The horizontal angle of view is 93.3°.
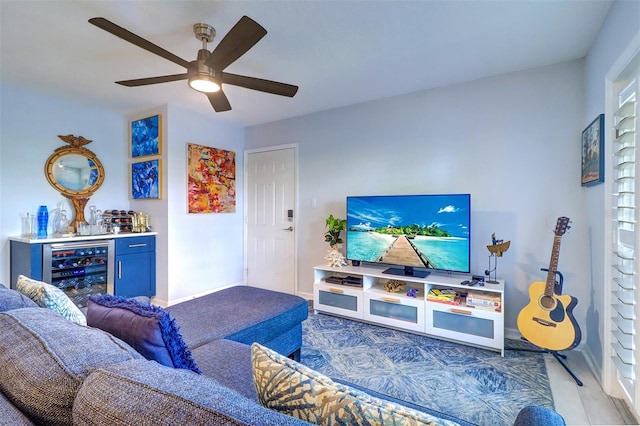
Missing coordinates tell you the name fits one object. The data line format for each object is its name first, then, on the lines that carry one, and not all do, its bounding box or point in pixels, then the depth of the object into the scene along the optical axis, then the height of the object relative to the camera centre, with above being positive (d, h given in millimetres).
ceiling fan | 1568 +916
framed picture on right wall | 1931 +398
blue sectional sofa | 504 -336
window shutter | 1509 -174
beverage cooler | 2879 -577
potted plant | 3260 -295
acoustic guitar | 2039 -740
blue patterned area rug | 1773 -1123
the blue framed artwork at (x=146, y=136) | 3496 +892
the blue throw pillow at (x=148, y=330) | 951 -395
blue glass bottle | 3078 -96
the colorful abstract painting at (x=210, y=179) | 3680 +404
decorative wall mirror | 3324 +438
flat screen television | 2633 -204
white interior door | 3955 -116
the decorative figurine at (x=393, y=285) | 2916 -735
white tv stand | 2383 -872
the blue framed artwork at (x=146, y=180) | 3519 +374
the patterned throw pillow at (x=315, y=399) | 538 -365
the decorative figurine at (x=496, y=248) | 2479 -308
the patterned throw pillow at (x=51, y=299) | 1246 -371
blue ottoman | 1662 -649
